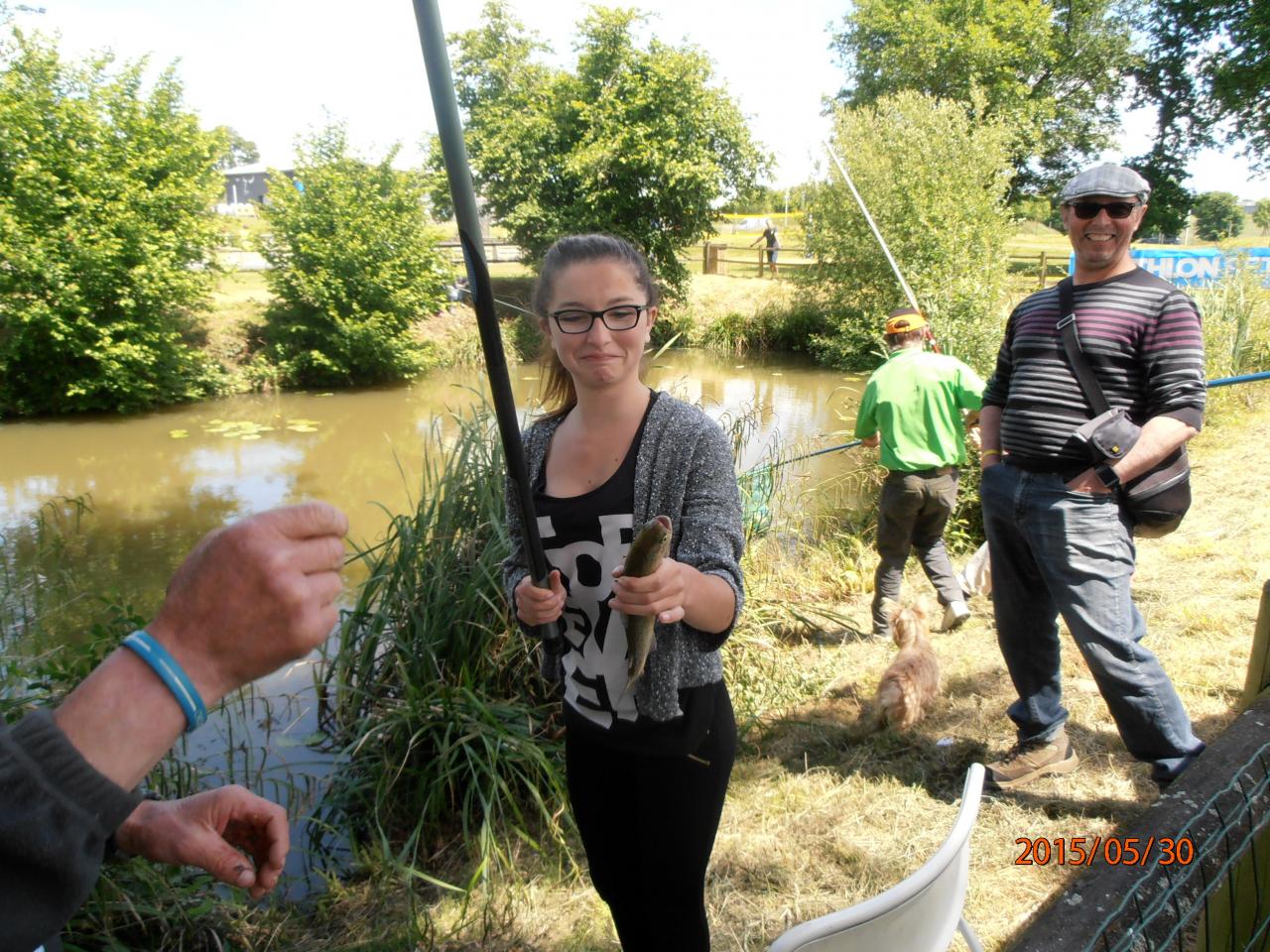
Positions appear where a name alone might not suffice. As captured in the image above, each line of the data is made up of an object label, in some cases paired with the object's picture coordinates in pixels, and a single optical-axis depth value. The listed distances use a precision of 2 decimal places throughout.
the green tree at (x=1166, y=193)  29.89
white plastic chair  1.02
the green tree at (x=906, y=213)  13.13
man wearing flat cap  2.36
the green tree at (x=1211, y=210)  31.40
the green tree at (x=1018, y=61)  27.61
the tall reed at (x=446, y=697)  3.12
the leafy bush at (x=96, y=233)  12.91
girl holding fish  1.59
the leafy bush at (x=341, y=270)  16.06
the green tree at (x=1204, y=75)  25.75
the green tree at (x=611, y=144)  20.45
